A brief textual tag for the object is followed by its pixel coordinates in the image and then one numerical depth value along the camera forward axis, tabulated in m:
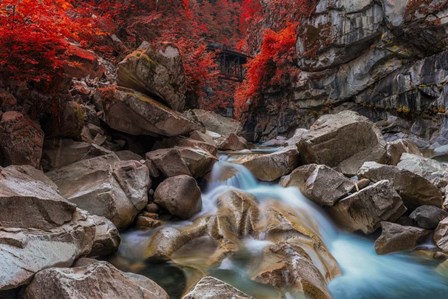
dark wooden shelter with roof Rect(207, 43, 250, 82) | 29.88
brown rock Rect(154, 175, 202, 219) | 7.12
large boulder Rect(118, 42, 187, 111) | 9.52
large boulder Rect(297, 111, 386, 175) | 9.73
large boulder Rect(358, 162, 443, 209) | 7.74
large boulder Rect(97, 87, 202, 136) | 8.96
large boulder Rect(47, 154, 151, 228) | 6.39
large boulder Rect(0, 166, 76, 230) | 4.18
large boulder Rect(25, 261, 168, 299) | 3.29
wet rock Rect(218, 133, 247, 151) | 14.69
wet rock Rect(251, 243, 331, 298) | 4.68
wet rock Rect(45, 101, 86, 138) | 7.64
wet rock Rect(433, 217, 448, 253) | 6.57
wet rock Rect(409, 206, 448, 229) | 7.23
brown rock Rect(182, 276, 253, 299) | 3.27
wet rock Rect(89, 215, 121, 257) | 5.49
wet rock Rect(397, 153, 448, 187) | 8.61
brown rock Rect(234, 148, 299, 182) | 10.05
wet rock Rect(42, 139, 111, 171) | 7.60
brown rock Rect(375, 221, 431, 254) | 6.86
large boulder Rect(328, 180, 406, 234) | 7.33
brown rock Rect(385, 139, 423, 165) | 9.90
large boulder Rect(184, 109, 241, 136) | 22.20
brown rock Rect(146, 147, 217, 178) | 8.30
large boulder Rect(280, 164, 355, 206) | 7.89
